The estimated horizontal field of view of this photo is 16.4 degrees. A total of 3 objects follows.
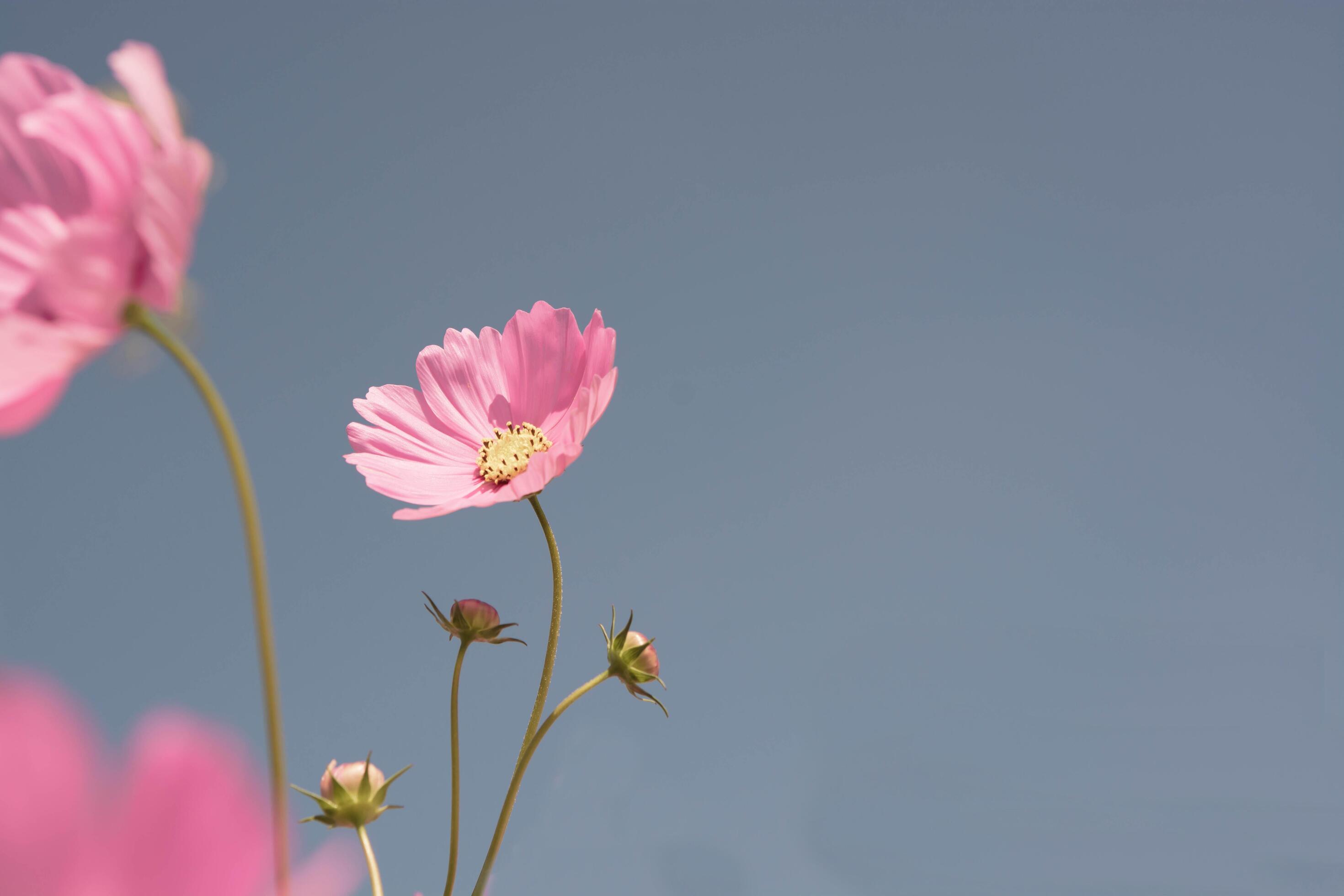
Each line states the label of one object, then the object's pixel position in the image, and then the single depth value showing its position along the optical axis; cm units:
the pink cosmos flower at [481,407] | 109
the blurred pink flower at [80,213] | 75
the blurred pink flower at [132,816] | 44
